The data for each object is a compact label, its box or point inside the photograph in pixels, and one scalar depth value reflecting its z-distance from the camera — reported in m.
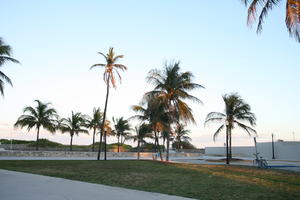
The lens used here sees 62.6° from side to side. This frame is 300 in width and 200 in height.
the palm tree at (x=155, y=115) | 24.03
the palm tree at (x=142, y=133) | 36.32
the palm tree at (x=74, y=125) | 44.84
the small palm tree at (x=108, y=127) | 50.20
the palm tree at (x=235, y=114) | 28.36
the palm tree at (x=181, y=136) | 63.47
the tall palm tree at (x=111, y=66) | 25.31
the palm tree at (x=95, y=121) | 48.09
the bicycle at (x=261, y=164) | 18.64
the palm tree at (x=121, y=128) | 55.38
